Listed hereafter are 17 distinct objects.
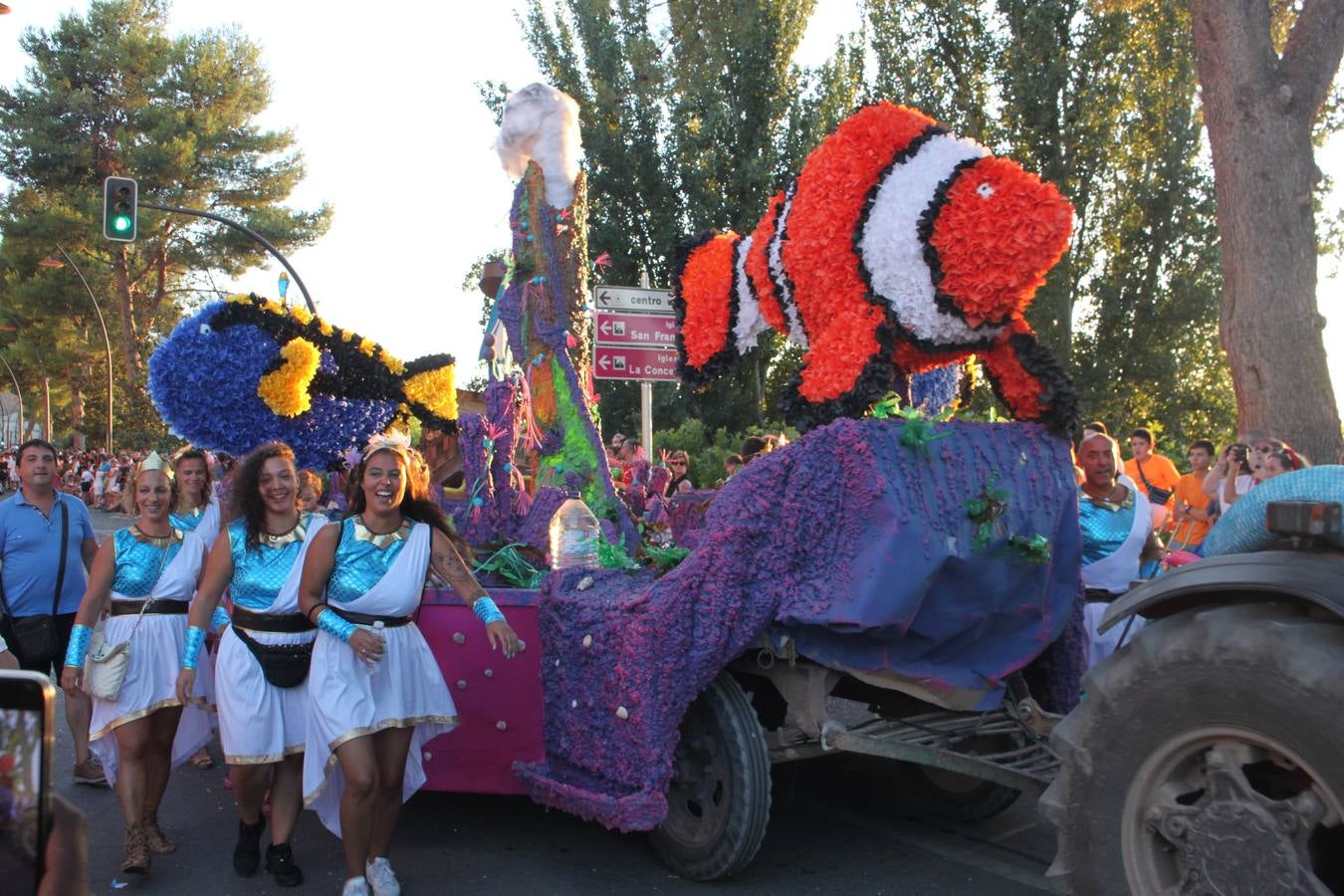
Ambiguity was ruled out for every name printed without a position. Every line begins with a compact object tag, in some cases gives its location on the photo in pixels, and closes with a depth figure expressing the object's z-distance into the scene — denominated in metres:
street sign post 10.50
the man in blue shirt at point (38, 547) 5.82
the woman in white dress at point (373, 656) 4.13
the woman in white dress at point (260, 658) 4.55
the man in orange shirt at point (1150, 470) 8.76
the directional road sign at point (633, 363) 10.48
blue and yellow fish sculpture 6.31
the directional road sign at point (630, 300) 10.54
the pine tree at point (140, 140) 35.31
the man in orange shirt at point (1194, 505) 7.58
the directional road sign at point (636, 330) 10.50
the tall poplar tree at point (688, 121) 18.23
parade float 3.98
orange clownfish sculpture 4.05
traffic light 14.95
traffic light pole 15.39
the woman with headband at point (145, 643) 4.84
